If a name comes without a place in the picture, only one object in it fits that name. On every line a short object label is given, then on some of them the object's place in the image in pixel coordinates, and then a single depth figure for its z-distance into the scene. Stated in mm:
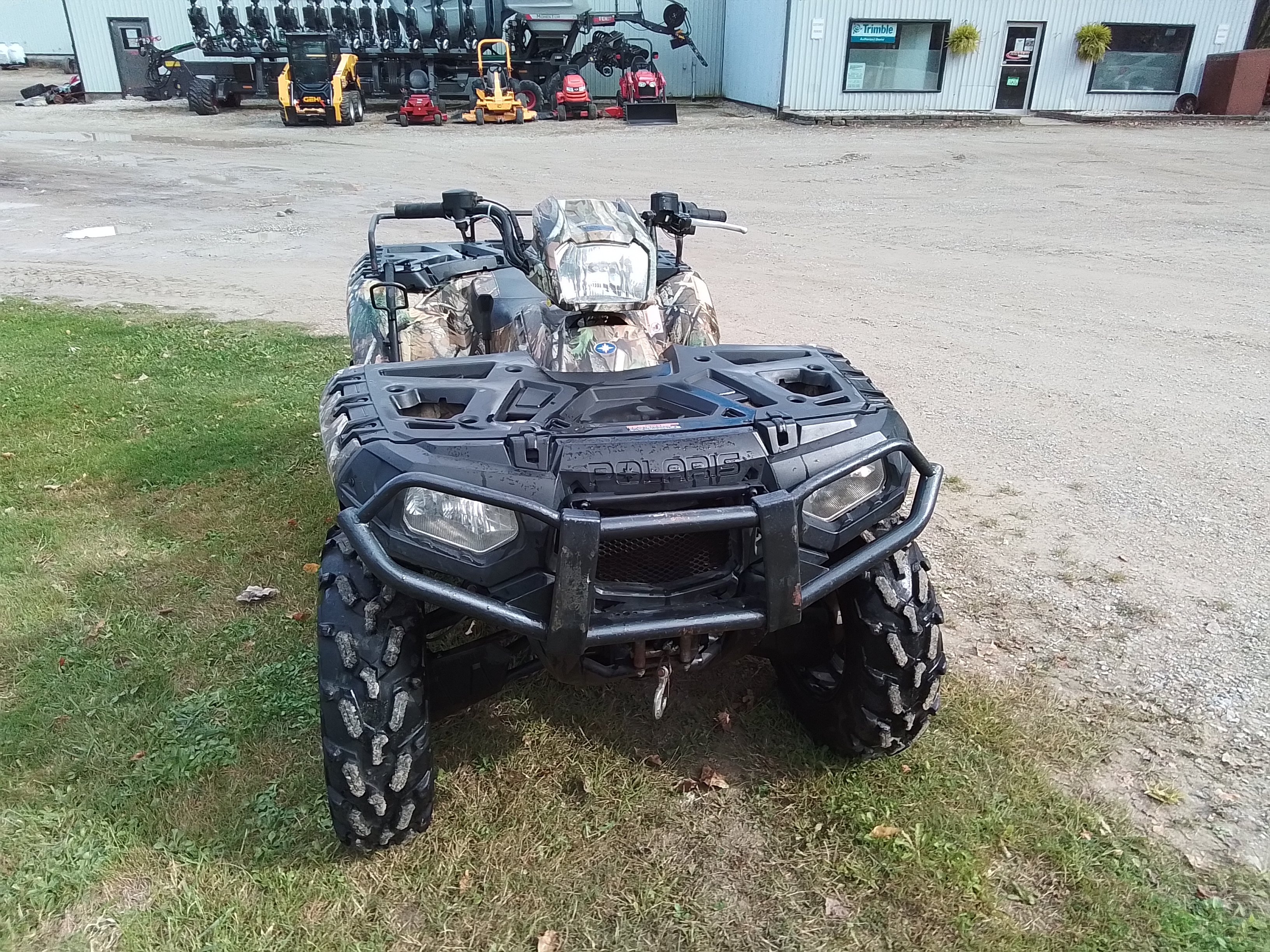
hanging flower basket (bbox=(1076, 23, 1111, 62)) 22344
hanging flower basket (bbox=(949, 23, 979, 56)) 22094
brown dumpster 21938
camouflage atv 2133
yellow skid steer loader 20234
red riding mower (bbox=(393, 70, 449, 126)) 20719
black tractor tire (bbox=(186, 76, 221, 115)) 22750
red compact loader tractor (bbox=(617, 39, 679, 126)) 21453
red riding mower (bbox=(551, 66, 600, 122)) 21812
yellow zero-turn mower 20797
